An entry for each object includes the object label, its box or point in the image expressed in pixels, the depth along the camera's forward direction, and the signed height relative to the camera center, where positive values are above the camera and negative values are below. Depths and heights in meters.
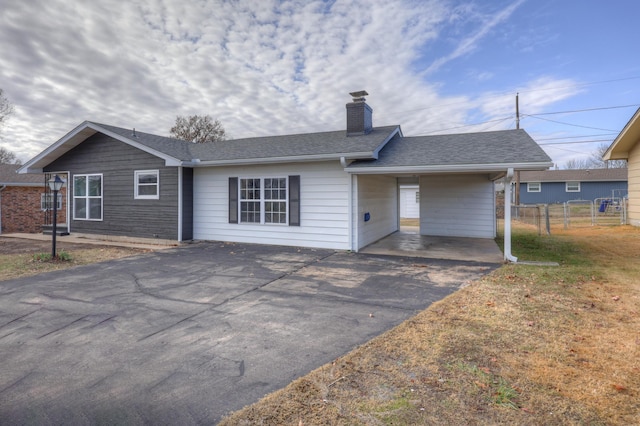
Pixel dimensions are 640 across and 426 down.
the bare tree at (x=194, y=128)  30.16 +7.71
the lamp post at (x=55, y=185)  8.82 +0.79
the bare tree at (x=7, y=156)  33.81 +6.13
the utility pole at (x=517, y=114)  22.06 +6.45
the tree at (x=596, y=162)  43.91 +7.60
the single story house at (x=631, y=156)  13.29 +2.50
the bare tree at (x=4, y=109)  21.55 +6.86
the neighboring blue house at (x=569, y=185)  30.55 +2.63
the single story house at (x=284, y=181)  9.18 +1.06
